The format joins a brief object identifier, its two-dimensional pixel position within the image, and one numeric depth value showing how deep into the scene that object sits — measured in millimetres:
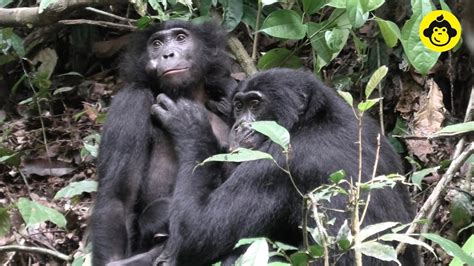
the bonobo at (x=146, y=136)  5961
